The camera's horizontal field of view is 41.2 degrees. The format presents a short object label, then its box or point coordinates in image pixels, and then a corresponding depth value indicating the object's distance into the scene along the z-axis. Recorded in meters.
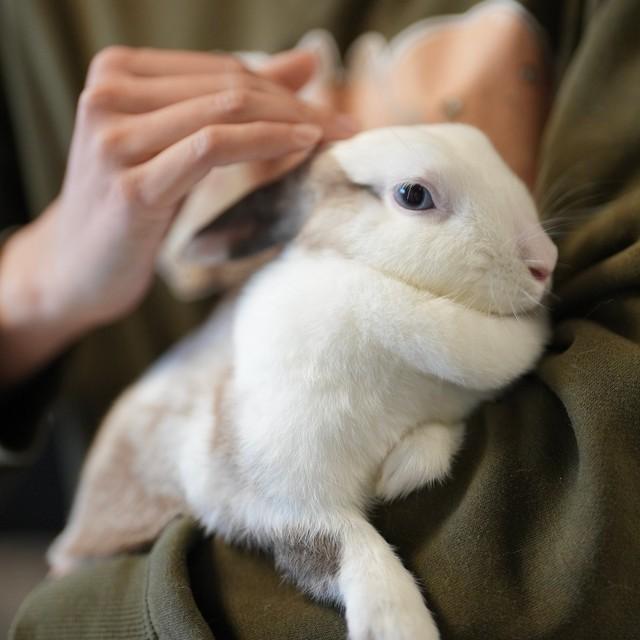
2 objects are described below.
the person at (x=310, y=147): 0.23
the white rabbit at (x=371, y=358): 0.25
